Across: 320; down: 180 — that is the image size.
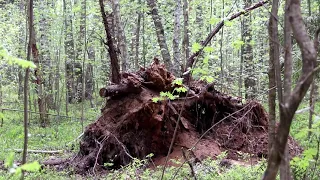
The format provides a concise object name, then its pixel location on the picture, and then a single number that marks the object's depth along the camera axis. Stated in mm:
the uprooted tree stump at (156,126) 8094
